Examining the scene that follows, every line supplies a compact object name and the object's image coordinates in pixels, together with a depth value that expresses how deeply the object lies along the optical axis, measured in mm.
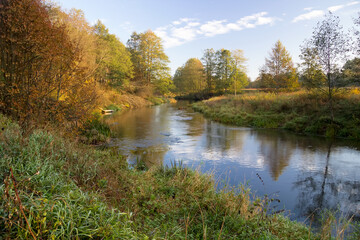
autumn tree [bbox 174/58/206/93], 63844
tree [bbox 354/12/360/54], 12560
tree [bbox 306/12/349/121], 13594
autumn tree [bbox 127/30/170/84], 45438
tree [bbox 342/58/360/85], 13164
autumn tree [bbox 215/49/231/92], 45844
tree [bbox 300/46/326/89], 14569
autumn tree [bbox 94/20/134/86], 32713
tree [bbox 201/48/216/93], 51828
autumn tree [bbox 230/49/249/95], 43231
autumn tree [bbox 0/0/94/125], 6684
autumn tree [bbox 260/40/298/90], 28953
